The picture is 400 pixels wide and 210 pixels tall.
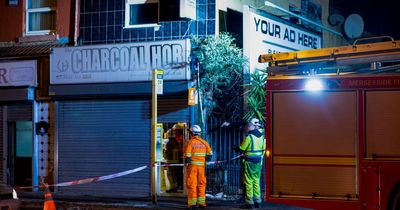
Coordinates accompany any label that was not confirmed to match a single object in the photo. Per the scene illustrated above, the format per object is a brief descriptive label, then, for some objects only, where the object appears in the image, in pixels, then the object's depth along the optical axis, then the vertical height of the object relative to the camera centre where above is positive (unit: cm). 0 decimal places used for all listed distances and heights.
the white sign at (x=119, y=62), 1558 +142
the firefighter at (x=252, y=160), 1318 -77
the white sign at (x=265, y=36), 1562 +211
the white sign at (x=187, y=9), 1532 +258
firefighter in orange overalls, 1331 -97
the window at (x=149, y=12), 1605 +265
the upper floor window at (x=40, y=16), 1755 +276
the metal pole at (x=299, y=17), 1545 +267
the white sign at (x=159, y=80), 1421 +86
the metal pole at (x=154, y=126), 1410 -10
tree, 1537 +105
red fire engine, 1040 -11
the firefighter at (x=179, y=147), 1608 -62
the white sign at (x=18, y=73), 1717 +122
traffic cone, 1148 -140
